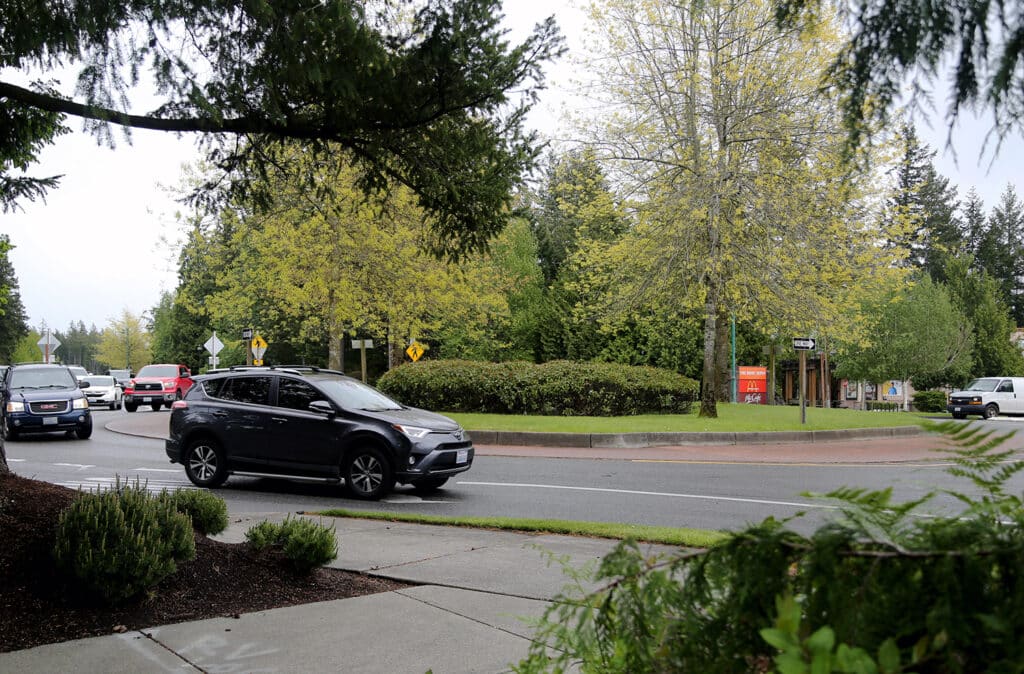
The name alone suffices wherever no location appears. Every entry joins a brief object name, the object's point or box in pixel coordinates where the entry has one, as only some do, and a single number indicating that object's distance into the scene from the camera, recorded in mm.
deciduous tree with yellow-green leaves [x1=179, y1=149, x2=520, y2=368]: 27891
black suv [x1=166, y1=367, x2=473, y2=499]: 11391
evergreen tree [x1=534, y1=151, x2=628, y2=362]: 24578
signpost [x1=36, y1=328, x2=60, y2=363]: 37531
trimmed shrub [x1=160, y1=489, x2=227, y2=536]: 6449
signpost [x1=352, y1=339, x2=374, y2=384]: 31922
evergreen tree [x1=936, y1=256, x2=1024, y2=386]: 55188
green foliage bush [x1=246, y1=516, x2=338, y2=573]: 5766
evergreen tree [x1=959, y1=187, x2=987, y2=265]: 76250
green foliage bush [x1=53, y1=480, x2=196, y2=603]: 4809
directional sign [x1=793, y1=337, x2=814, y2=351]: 21875
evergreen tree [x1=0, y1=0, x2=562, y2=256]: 5281
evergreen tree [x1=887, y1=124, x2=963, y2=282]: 68562
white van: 35844
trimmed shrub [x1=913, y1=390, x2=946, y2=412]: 44031
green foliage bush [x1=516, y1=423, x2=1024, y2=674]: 1309
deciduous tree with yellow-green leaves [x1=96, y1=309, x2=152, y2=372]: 111750
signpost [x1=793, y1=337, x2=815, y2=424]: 21891
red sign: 38469
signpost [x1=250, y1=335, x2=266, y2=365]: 33312
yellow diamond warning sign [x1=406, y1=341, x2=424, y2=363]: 33159
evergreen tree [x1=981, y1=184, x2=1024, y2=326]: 74312
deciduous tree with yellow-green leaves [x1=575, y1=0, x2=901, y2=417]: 22266
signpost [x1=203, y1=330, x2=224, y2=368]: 36688
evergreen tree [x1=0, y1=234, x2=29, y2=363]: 71938
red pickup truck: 38750
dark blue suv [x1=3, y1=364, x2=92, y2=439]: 20734
